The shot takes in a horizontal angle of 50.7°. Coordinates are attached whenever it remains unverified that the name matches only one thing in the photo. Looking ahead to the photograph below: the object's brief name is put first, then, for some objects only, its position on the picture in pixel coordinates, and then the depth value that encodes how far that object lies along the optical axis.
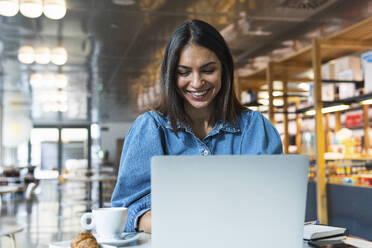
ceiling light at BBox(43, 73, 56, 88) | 8.65
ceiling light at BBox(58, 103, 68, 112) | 13.04
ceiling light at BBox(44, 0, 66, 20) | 4.27
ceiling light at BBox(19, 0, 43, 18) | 4.15
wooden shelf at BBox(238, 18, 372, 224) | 3.88
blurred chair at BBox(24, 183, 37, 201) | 6.78
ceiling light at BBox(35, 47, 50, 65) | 6.36
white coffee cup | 1.04
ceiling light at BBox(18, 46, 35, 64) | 6.38
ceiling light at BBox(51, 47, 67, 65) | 6.44
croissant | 0.92
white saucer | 1.00
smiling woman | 1.25
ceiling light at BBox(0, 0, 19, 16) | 4.23
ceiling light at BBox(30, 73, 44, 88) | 8.25
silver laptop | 0.70
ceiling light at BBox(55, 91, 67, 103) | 11.00
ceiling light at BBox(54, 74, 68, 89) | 8.76
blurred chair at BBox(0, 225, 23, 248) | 2.84
